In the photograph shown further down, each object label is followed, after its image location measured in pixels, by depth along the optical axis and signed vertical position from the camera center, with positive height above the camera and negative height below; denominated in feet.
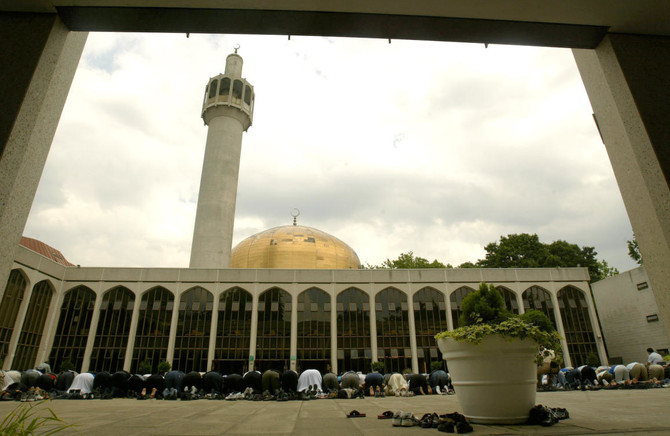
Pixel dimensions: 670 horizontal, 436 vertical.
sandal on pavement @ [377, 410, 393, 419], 17.60 -2.03
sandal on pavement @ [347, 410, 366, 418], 19.60 -2.18
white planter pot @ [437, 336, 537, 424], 14.69 -0.49
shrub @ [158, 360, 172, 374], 92.54 +1.22
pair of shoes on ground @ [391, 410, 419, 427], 14.61 -1.87
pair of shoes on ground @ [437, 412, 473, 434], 12.38 -1.77
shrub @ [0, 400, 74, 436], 8.25 -1.10
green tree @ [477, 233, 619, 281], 143.84 +39.56
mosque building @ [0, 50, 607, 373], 99.96 +16.12
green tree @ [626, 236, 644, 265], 115.14 +31.78
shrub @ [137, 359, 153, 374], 92.48 +1.29
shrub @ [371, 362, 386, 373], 68.37 +0.46
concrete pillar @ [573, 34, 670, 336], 10.66 +6.59
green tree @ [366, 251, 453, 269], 155.12 +40.65
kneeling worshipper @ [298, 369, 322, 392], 45.50 -1.13
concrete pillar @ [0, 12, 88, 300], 9.88 +7.05
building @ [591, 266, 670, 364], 98.12 +12.36
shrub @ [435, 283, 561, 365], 15.19 +1.65
